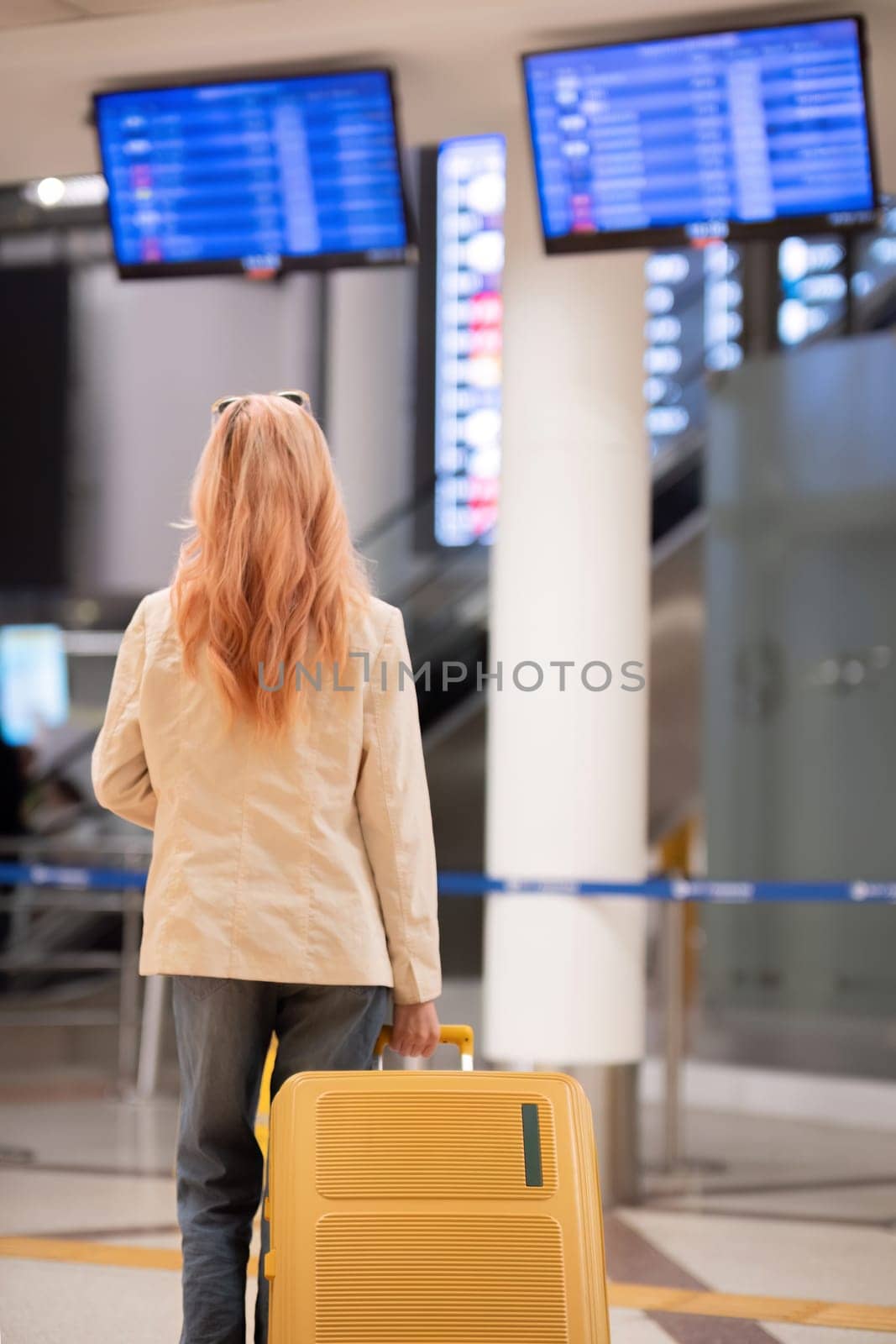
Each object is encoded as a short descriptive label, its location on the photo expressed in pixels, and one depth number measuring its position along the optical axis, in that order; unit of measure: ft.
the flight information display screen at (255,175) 32.48
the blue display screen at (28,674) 96.12
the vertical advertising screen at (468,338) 92.27
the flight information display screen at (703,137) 29.99
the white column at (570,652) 34.81
